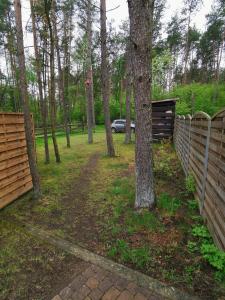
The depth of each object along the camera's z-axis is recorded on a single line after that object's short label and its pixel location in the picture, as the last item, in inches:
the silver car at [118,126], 762.2
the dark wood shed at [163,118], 395.9
